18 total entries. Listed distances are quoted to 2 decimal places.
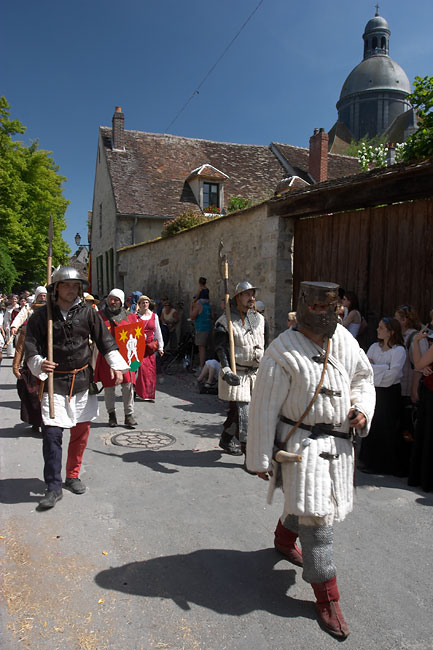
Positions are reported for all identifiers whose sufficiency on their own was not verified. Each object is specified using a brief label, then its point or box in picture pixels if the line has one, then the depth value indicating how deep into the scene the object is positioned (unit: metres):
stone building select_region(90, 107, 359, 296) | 22.38
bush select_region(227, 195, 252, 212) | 18.12
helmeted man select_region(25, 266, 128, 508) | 4.21
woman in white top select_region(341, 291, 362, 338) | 6.84
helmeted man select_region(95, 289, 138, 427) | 6.76
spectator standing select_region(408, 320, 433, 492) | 4.64
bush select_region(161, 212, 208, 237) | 14.91
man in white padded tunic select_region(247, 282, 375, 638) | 2.64
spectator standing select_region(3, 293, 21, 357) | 13.57
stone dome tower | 59.88
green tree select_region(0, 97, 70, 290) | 26.28
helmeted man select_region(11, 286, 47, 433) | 6.04
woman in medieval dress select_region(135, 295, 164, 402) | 7.91
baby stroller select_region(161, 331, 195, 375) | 11.75
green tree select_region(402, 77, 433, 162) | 6.87
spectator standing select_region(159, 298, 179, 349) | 12.26
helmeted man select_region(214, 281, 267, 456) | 5.25
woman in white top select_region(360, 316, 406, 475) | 5.15
